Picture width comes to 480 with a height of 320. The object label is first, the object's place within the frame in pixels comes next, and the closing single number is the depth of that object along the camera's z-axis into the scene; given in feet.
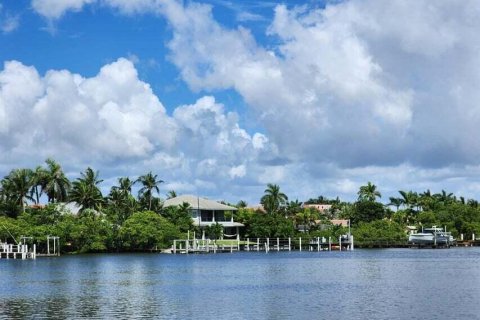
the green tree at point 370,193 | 523.29
